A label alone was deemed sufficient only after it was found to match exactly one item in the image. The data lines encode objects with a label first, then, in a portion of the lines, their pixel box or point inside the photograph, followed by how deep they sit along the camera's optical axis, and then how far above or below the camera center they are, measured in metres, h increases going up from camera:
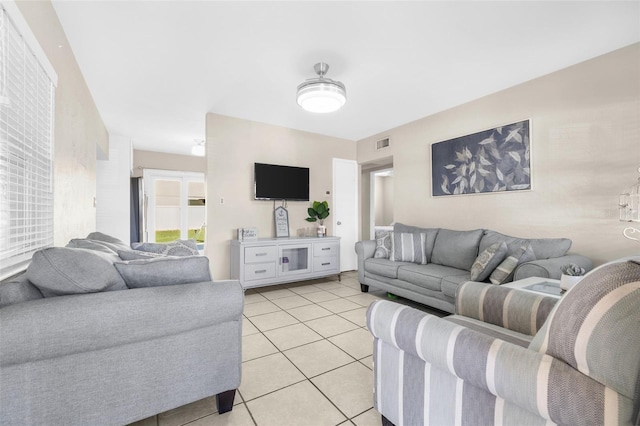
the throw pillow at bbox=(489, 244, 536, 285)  2.36 -0.46
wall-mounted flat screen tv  4.31 +0.49
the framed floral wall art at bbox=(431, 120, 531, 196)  3.06 +0.59
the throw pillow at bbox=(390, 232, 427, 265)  3.46 -0.45
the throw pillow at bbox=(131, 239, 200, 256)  2.30 -0.28
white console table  3.76 -0.66
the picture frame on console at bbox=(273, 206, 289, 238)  4.45 -0.14
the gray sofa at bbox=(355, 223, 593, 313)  2.39 -0.50
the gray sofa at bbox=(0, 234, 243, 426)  1.02 -0.51
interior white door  5.18 +0.08
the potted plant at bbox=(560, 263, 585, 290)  1.64 -0.39
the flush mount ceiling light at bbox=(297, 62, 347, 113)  2.67 +1.15
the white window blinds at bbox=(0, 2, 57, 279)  1.35 +0.41
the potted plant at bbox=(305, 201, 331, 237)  4.61 +0.00
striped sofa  0.71 -0.48
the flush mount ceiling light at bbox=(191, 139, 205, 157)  5.07 +1.17
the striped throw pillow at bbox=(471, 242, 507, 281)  2.50 -0.46
